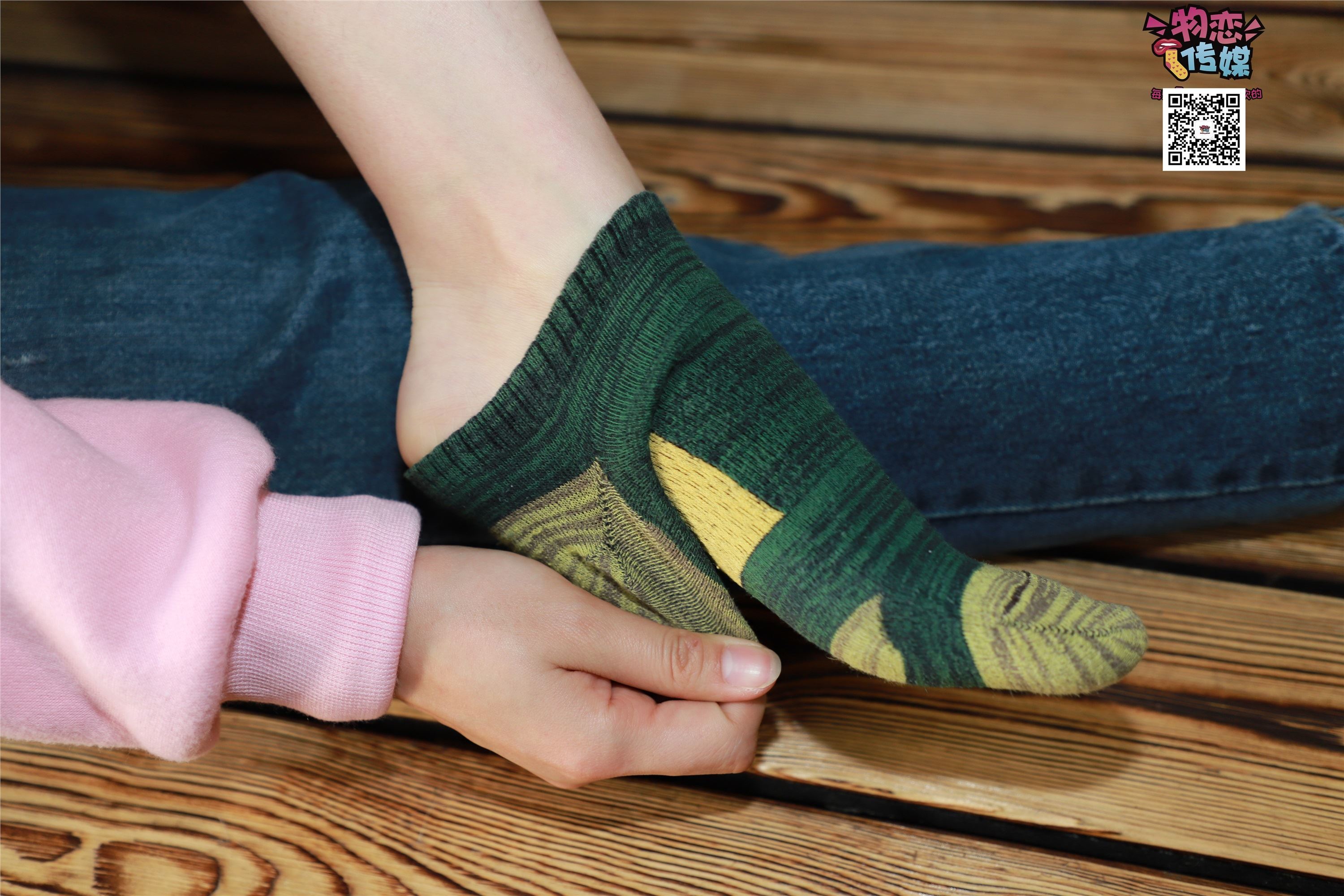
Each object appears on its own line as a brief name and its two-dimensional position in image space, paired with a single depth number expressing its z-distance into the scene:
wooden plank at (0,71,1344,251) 1.01
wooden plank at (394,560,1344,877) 0.84
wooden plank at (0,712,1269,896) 0.83
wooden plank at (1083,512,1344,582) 0.89
